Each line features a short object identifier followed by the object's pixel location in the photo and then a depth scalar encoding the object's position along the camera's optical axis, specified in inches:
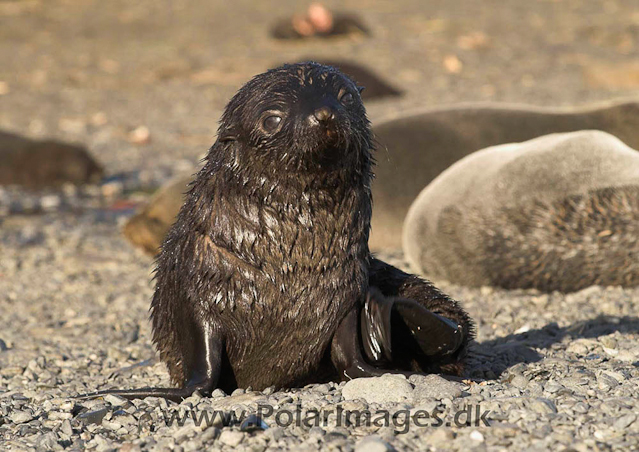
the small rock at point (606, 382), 265.0
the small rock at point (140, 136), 898.7
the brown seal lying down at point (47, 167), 757.9
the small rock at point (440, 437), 227.9
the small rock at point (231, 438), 236.4
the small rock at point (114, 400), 278.9
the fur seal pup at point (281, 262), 277.3
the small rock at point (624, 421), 227.8
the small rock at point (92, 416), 267.1
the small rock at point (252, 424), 241.9
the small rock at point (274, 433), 237.1
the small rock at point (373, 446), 221.3
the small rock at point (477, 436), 226.8
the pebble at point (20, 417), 278.3
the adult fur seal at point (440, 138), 561.3
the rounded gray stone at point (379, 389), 262.1
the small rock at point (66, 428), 259.6
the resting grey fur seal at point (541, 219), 442.0
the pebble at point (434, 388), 259.6
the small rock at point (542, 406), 240.8
